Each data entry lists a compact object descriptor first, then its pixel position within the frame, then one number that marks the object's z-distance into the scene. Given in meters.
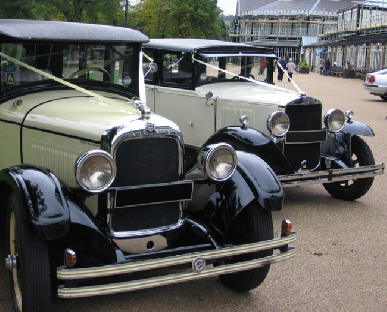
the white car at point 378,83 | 21.27
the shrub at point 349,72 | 42.00
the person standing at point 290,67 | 31.97
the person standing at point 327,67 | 49.07
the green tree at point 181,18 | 43.38
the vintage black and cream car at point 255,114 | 6.41
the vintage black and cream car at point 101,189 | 3.41
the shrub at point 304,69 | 54.05
